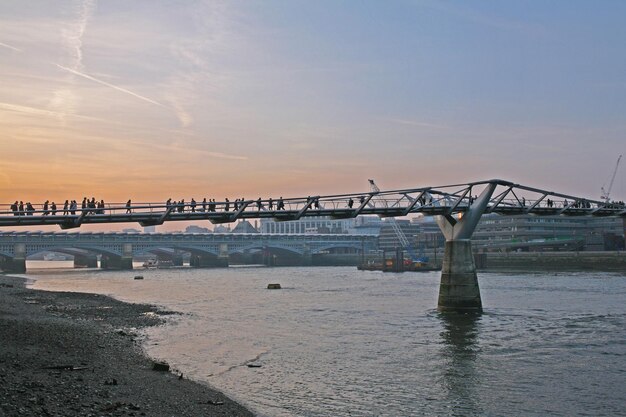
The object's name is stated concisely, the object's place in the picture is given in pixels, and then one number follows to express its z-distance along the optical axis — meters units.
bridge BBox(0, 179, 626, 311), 59.97
